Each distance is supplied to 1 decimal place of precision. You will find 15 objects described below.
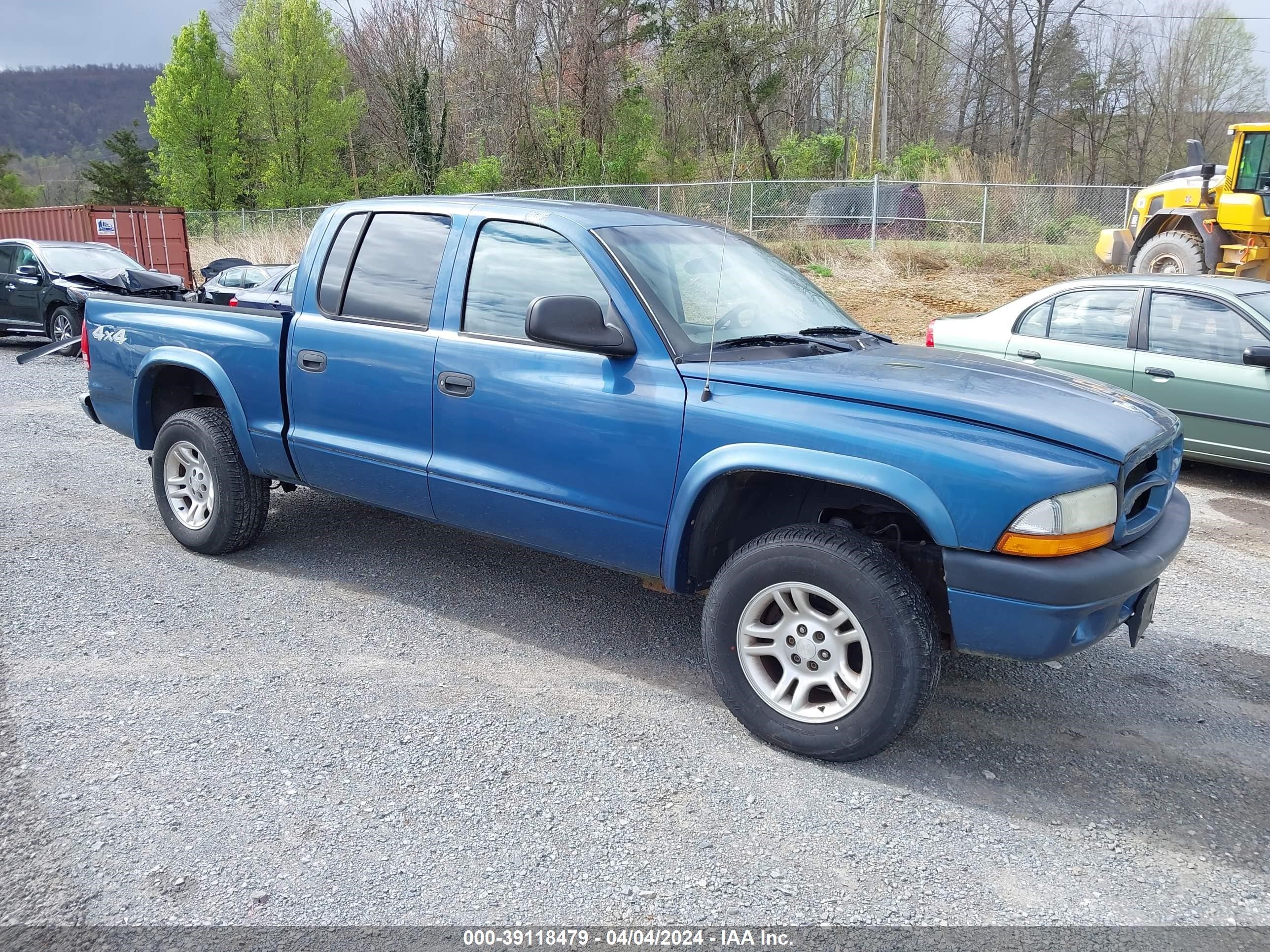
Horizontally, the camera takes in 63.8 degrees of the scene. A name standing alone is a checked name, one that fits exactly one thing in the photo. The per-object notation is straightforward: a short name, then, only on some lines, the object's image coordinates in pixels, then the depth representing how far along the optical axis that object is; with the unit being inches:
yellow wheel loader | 553.9
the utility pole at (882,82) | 1102.4
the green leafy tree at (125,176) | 2166.6
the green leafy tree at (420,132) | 1300.4
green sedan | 281.1
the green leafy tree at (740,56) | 1233.4
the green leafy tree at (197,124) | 1738.4
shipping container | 901.2
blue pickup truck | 127.4
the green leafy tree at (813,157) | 1268.5
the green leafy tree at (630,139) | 1492.4
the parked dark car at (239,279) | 695.7
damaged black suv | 584.7
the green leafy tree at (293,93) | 1786.4
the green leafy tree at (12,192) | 2620.6
